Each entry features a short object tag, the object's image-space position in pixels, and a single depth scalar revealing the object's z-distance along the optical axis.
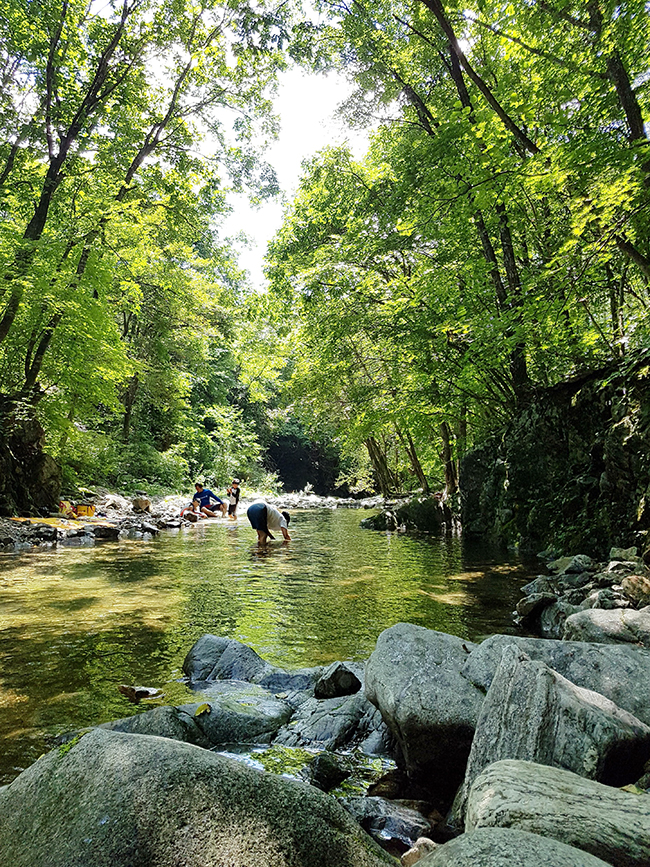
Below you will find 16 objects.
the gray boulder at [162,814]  1.57
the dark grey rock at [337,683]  3.90
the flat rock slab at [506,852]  1.33
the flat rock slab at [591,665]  3.05
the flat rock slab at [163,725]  2.98
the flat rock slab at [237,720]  3.32
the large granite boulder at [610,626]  4.17
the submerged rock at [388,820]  2.43
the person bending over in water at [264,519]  12.70
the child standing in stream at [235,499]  22.23
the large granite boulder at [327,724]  3.35
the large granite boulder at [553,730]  2.40
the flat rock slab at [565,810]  1.60
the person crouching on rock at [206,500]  21.45
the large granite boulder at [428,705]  2.90
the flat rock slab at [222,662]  4.38
